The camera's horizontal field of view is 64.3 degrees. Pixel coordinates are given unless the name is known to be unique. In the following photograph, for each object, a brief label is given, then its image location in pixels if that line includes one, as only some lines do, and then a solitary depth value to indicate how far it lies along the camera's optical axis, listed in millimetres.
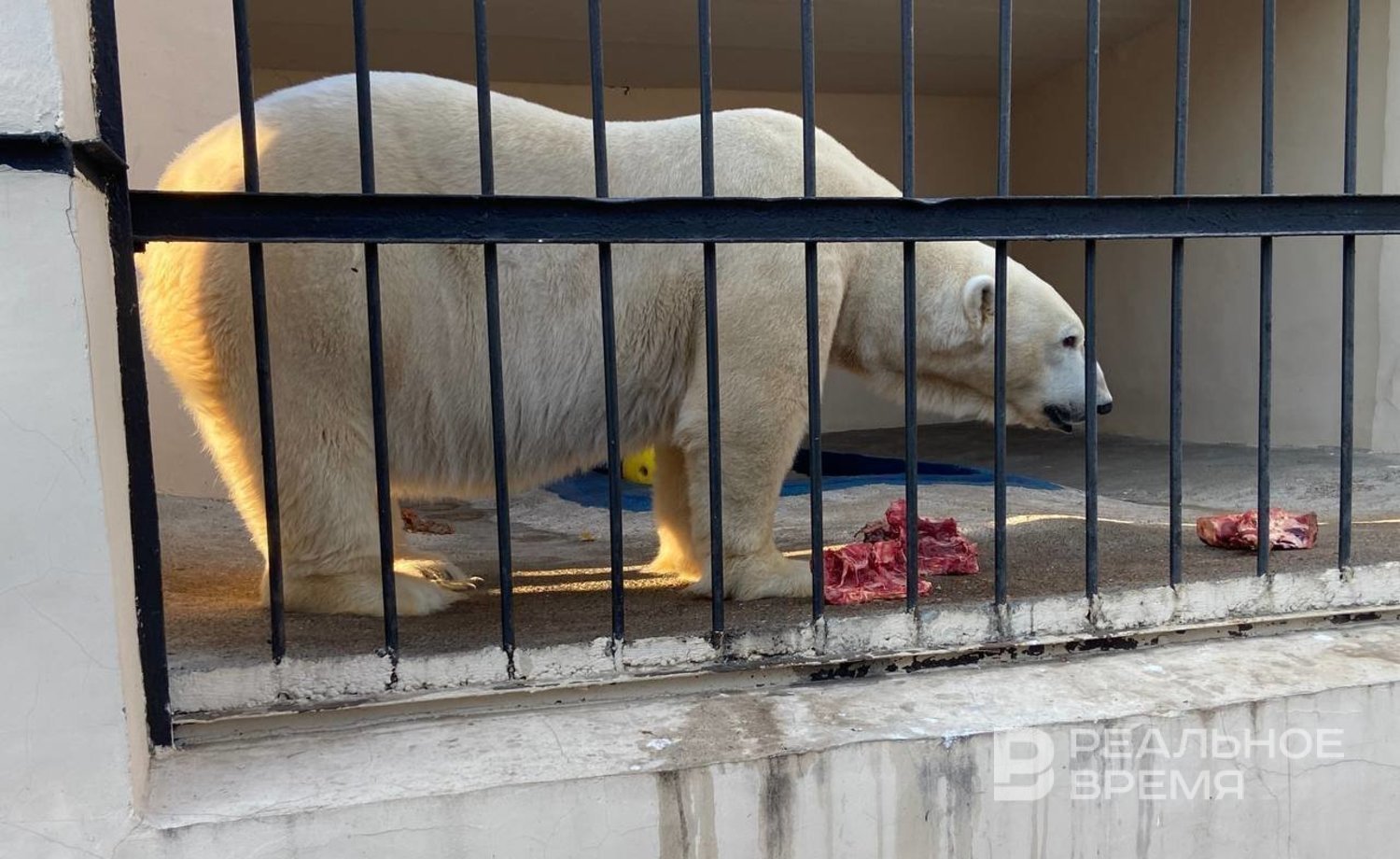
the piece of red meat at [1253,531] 3766
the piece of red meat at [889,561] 3143
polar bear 2891
